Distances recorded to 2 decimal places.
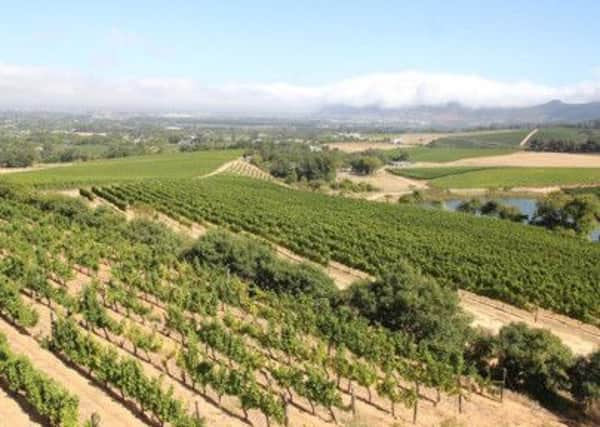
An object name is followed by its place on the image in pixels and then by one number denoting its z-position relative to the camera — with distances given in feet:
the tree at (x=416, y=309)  87.76
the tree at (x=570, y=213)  219.82
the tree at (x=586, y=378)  73.26
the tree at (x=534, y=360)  77.56
